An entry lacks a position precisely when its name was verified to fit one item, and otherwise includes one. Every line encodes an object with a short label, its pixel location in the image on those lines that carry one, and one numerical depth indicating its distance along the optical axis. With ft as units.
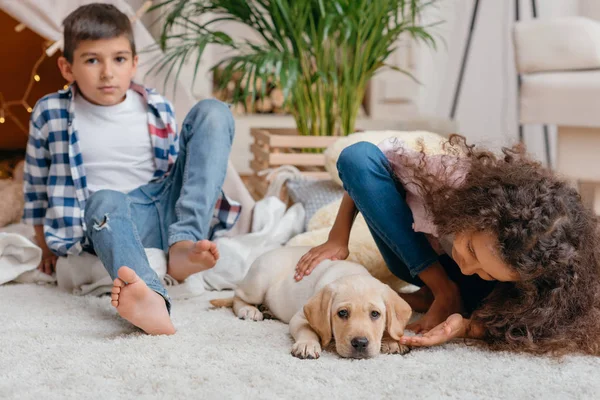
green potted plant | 7.40
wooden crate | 7.77
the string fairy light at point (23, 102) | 8.48
